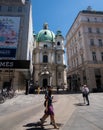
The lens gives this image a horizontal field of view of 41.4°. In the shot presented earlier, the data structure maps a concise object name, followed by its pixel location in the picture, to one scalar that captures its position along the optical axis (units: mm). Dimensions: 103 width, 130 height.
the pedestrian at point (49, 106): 5772
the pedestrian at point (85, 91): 13574
